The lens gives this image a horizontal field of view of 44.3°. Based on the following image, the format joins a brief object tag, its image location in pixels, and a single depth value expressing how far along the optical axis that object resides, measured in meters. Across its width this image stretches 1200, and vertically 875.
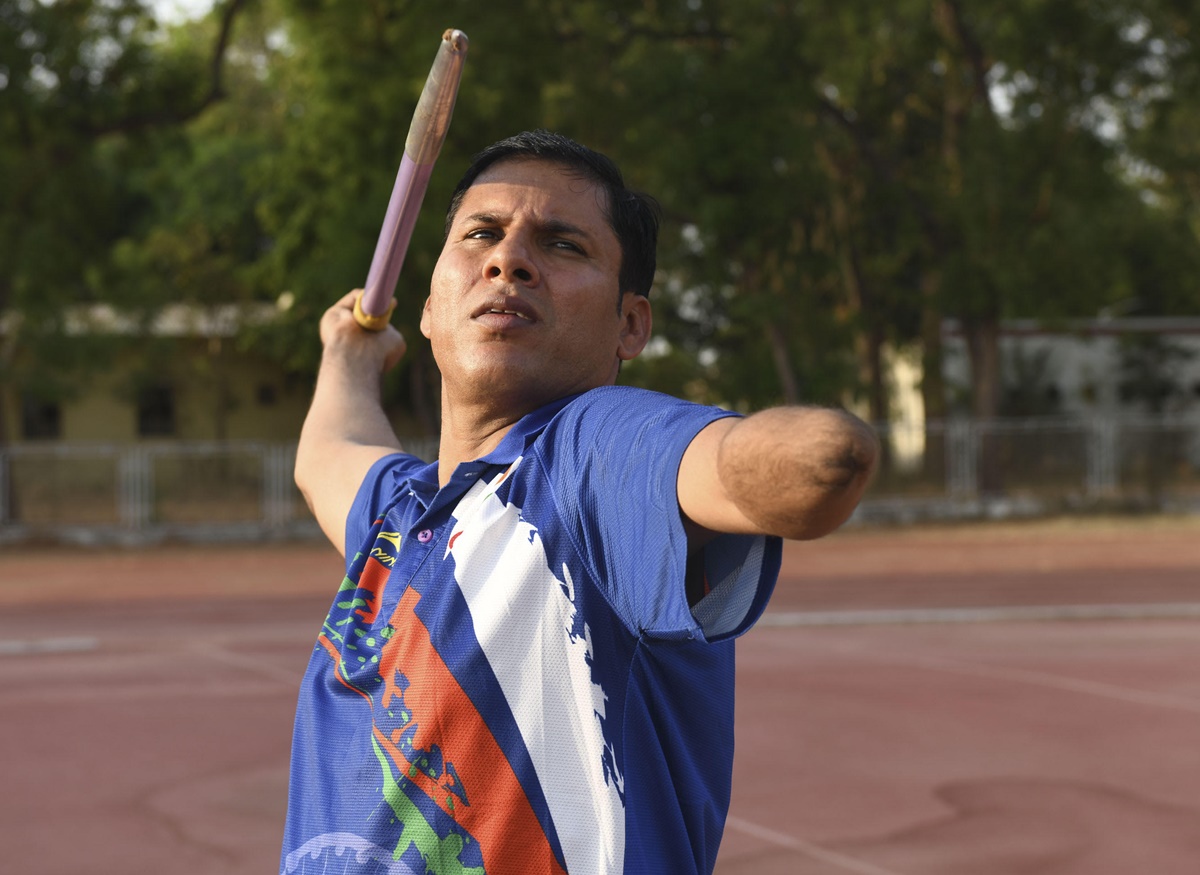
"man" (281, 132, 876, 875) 1.53
